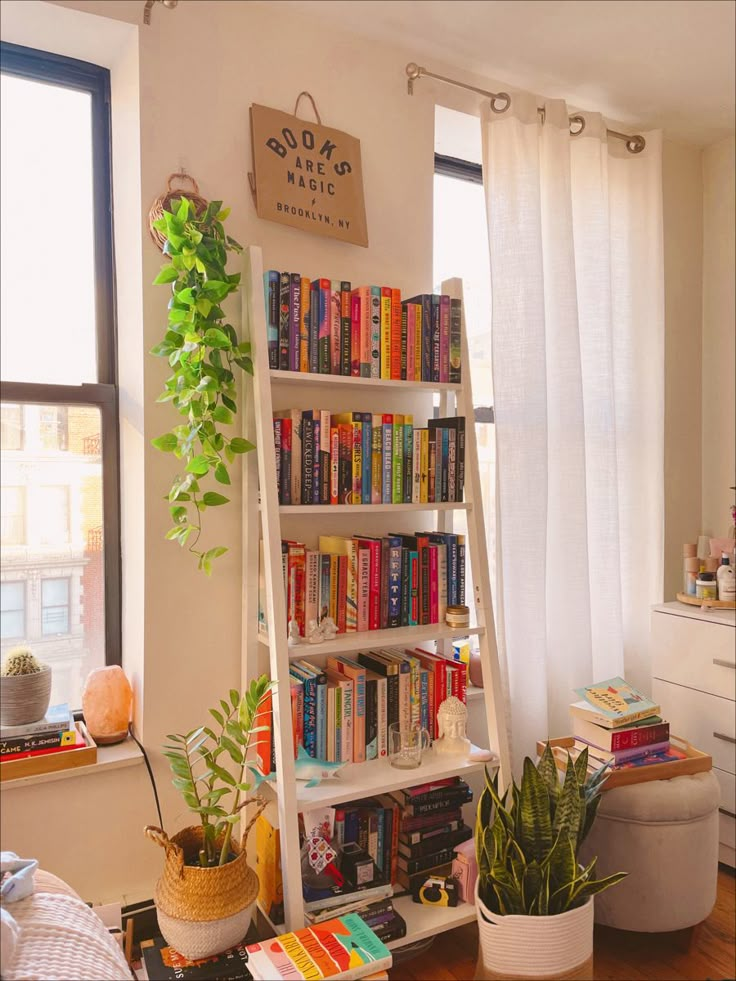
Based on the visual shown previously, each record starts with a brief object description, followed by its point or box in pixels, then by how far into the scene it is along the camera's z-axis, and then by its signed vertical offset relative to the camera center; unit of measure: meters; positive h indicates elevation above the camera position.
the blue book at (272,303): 1.79 +0.45
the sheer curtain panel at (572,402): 2.34 +0.28
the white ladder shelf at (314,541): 1.71 -0.15
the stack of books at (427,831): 1.97 -0.89
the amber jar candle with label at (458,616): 1.98 -0.32
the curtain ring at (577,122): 2.51 +1.21
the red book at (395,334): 1.95 +0.40
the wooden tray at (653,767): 1.96 -0.73
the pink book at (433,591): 2.00 -0.26
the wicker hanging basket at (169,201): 1.81 +0.70
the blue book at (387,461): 1.94 +0.08
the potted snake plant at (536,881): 1.61 -0.85
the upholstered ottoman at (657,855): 1.90 -0.92
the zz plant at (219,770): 1.62 -0.58
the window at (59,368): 1.92 +0.33
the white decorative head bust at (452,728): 1.99 -0.61
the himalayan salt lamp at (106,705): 1.88 -0.51
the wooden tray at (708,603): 2.44 -0.37
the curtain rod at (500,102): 2.19 +1.20
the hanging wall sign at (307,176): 1.96 +0.84
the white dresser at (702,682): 2.33 -0.61
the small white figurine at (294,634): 1.80 -0.33
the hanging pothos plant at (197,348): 1.69 +0.33
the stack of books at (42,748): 1.72 -0.58
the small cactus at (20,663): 1.78 -0.38
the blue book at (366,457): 1.91 +0.09
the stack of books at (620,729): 2.01 -0.64
